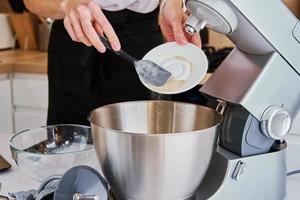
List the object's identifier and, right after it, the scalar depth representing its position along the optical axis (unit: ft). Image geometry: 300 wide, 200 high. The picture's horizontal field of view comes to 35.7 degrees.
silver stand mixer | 1.96
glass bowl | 2.58
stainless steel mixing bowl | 1.87
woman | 3.91
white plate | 2.40
